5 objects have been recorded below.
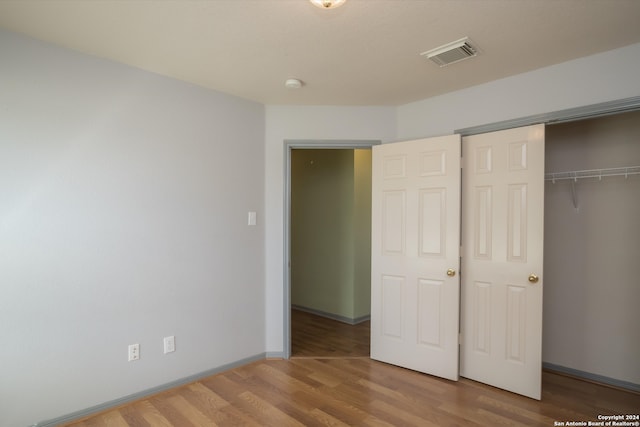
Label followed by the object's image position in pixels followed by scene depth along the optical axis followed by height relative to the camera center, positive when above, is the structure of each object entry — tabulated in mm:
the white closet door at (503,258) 2537 -398
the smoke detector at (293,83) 2715 +982
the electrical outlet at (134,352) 2504 -1070
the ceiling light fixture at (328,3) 1674 +1001
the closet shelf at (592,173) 2662 +280
